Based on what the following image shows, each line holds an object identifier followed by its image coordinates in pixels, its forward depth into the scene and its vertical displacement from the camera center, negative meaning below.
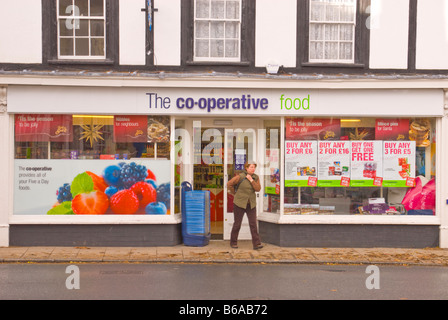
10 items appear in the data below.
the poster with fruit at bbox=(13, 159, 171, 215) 12.51 -0.65
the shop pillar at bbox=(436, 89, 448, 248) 12.63 -0.54
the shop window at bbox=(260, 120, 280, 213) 13.02 -0.20
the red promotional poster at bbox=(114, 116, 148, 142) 12.59 +0.68
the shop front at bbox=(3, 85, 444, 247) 12.39 -0.08
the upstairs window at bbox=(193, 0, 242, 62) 12.77 +2.92
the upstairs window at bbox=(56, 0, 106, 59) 12.56 +2.87
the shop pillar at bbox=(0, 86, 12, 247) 12.20 -0.33
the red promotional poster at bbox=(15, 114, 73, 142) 12.43 +0.67
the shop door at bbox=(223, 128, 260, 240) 13.38 +0.03
